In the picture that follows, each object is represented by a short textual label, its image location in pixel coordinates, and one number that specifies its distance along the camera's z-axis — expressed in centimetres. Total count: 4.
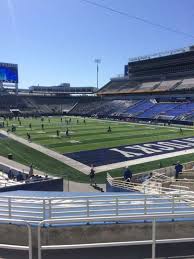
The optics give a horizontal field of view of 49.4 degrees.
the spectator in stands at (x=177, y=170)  1042
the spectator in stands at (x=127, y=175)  1073
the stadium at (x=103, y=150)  444
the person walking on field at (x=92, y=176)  1402
